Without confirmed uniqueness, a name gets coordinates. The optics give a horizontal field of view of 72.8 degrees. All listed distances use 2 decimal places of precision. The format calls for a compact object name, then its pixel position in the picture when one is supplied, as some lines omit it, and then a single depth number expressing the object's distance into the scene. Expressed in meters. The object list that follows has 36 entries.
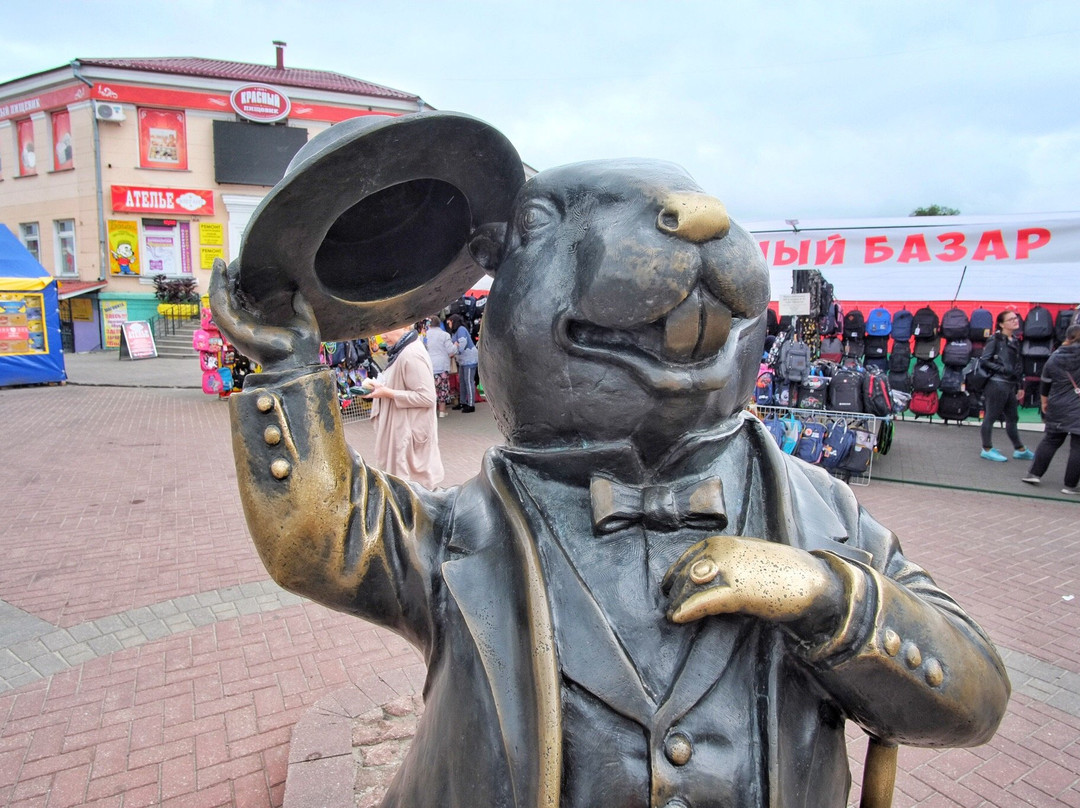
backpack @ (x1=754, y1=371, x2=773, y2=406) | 8.83
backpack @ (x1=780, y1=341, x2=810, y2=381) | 8.55
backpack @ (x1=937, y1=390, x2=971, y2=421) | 11.07
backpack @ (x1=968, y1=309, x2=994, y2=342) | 10.45
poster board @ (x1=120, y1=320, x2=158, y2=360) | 19.75
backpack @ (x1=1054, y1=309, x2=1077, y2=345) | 9.75
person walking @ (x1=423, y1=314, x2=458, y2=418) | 10.95
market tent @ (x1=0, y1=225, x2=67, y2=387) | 13.84
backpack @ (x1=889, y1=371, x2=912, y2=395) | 11.30
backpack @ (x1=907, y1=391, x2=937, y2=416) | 11.24
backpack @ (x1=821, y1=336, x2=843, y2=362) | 10.20
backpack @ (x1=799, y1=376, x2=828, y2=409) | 8.67
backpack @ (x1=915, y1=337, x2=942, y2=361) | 10.91
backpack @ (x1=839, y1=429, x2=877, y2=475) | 8.11
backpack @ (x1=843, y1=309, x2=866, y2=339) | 11.16
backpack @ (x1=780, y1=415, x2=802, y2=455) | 8.09
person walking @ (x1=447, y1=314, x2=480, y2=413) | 11.87
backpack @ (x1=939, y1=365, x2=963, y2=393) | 10.91
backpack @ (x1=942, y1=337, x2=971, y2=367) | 10.52
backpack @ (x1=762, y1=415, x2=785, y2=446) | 8.17
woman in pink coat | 5.67
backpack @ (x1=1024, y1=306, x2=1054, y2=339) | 9.82
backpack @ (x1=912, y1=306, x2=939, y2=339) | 10.77
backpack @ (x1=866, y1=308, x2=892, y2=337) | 11.04
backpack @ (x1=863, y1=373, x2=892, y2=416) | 8.52
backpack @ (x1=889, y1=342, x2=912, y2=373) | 11.11
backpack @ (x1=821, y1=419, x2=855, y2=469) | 7.99
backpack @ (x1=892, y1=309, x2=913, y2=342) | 11.04
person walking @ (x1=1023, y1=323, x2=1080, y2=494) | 7.31
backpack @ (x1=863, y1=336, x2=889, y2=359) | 11.27
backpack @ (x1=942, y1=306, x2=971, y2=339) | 10.46
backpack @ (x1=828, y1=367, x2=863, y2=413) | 8.52
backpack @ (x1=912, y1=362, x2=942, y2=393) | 11.12
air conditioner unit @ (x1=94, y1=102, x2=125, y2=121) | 21.72
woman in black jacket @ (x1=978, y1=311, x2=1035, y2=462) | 8.80
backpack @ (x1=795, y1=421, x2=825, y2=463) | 7.97
